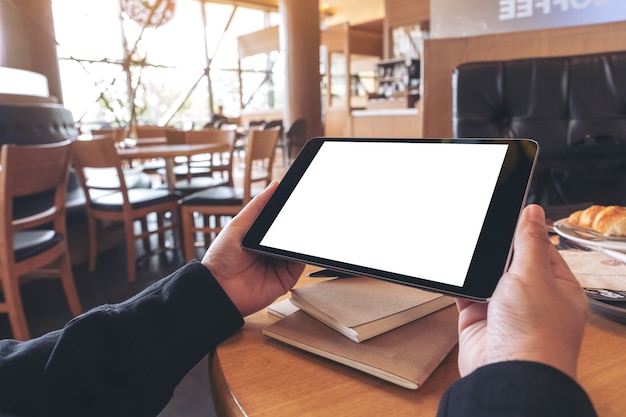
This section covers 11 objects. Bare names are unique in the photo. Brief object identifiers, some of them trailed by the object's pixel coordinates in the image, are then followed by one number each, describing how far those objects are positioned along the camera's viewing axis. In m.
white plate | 0.69
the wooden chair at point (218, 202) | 2.88
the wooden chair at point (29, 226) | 1.79
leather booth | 1.36
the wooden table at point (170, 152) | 3.05
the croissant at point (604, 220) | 0.71
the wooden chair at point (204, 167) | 3.61
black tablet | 0.44
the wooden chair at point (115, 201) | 2.78
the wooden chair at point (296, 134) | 7.62
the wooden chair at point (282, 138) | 7.79
